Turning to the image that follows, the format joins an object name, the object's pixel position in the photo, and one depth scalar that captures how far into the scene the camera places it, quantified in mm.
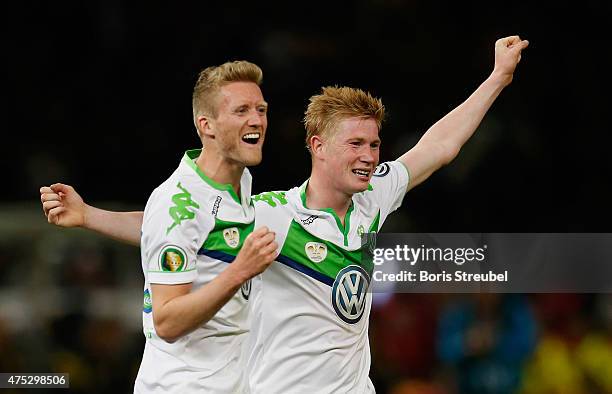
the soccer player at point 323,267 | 10484
